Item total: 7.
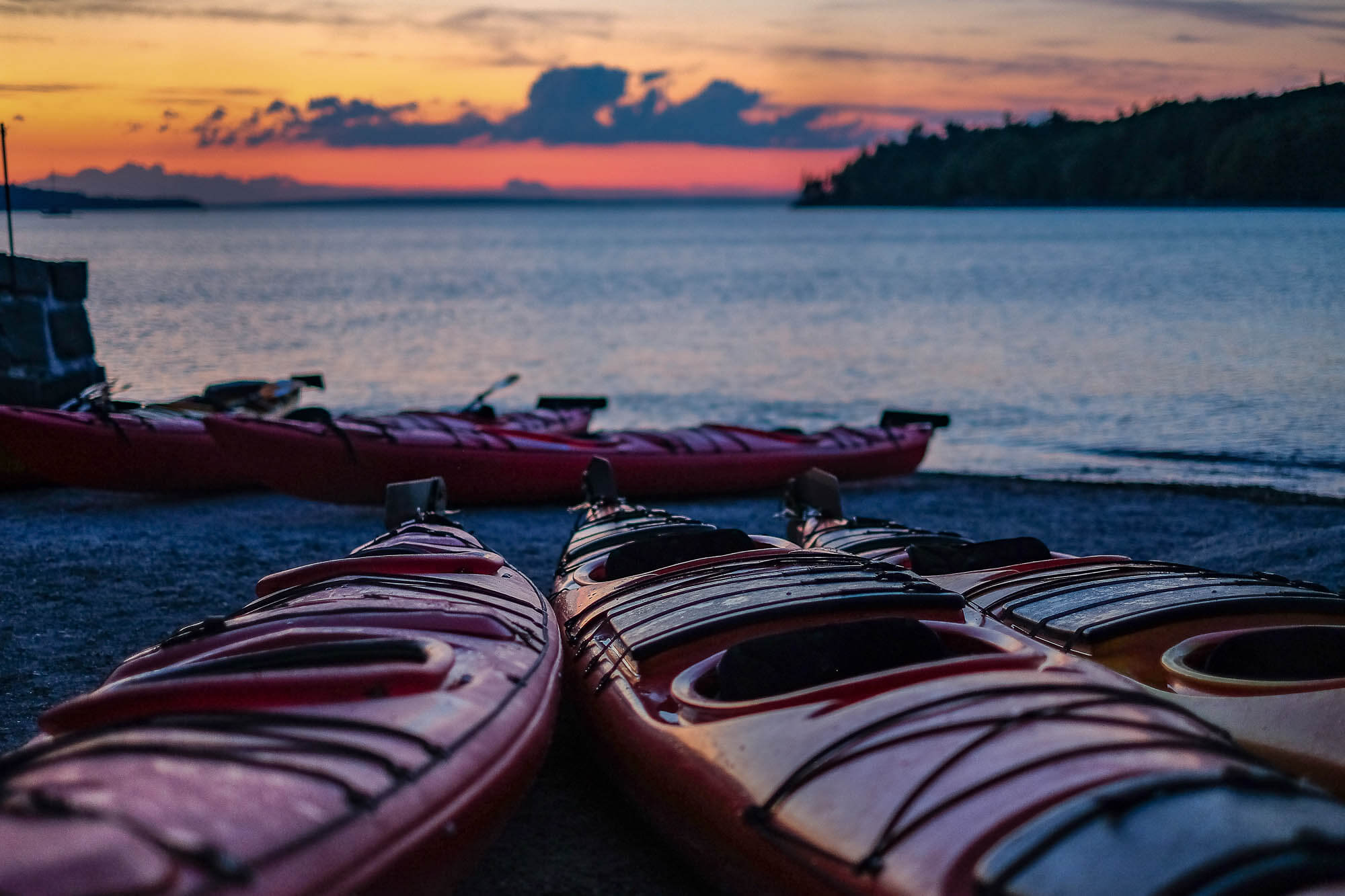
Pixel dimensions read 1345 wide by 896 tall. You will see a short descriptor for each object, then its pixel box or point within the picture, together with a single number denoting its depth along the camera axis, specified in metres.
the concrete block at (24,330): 7.90
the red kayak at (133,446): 7.41
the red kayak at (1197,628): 2.41
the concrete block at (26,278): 7.80
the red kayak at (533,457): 7.32
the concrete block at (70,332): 8.43
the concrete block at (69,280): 8.25
